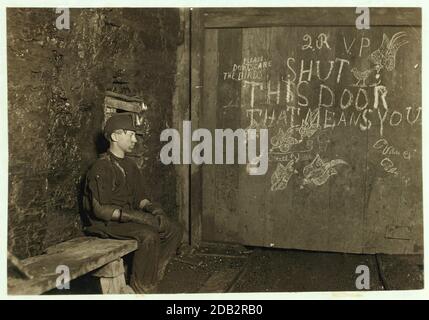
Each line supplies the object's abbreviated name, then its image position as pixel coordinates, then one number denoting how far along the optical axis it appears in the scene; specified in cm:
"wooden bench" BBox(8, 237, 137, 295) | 218
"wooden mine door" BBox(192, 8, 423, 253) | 396
